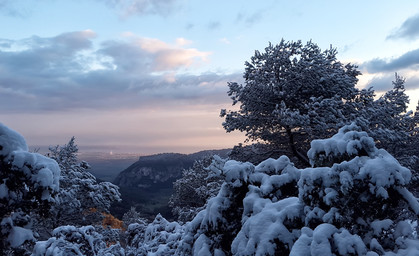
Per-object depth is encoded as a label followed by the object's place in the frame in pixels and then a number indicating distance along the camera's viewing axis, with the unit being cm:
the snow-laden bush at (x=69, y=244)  616
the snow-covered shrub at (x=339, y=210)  349
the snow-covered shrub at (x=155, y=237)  698
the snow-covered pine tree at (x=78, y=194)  1453
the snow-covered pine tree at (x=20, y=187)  561
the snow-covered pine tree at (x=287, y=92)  1442
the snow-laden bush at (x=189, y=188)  2567
